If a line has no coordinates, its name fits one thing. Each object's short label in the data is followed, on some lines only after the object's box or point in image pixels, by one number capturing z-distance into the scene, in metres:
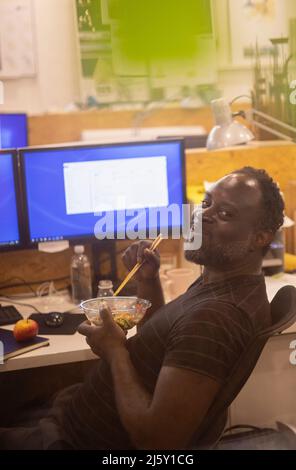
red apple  1.64
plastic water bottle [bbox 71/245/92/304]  2.04
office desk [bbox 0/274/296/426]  1.60
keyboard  1.81
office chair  1.21
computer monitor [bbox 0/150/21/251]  1.98
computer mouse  1.78
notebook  1.56
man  1.16
